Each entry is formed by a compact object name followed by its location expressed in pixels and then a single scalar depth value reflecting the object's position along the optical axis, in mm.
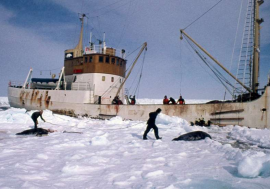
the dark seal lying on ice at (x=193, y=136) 7770
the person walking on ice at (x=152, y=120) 7546
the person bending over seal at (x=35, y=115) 9330
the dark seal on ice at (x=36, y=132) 8578
